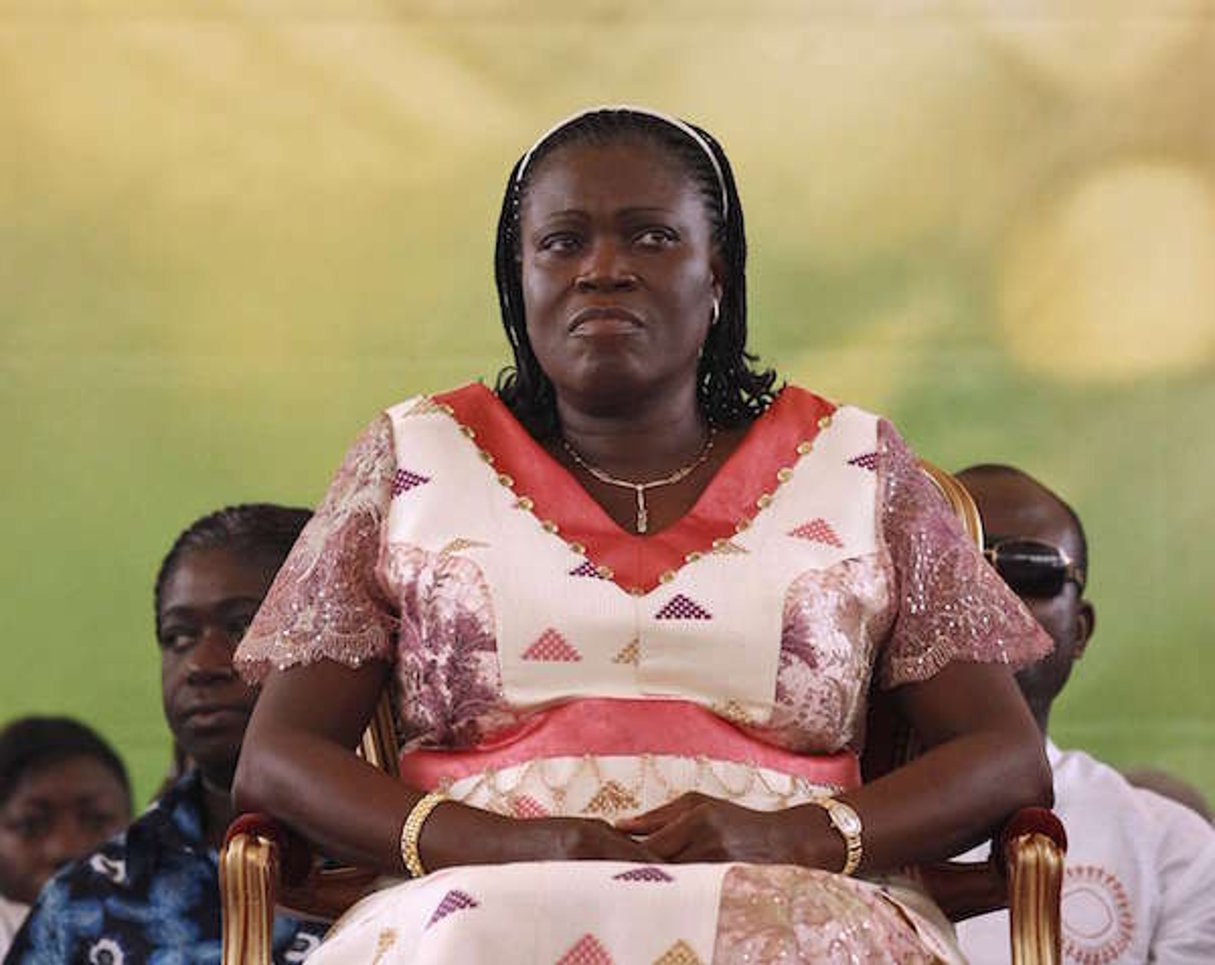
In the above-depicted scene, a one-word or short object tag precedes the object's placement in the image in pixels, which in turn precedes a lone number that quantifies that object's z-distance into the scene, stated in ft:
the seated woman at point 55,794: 30.50
